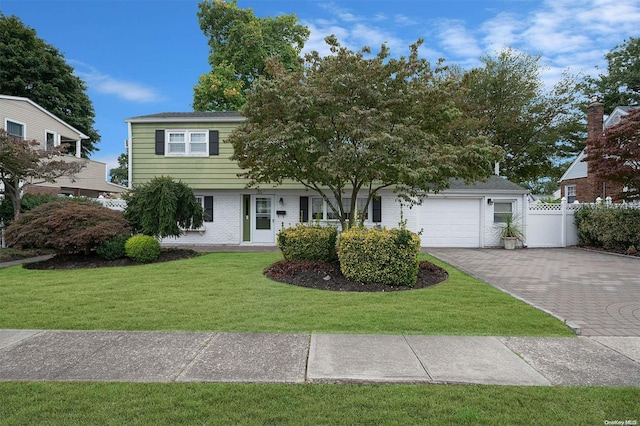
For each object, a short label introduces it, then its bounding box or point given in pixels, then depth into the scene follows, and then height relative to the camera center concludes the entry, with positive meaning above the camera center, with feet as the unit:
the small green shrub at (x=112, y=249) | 34.99 -3.55
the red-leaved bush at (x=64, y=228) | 32.91 -1.60
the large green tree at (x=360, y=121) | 25.64 +6.49
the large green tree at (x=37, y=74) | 85.15 +32.23
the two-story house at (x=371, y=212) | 52.75 -0.26
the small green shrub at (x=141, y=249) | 34.84 -3.54
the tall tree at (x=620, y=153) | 42.50 +6.64
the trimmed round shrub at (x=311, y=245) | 30.58 -2.79
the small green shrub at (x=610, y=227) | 45.52 -2.10
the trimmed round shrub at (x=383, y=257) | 24.76 -3.09
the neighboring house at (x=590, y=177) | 64.28 +6.10
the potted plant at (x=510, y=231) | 50.93 -2.89
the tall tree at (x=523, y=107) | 77.71 +21.47
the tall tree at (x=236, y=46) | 79.05 +36.75
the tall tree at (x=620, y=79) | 92.63 +32.47
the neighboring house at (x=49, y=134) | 55.16 +12.52
